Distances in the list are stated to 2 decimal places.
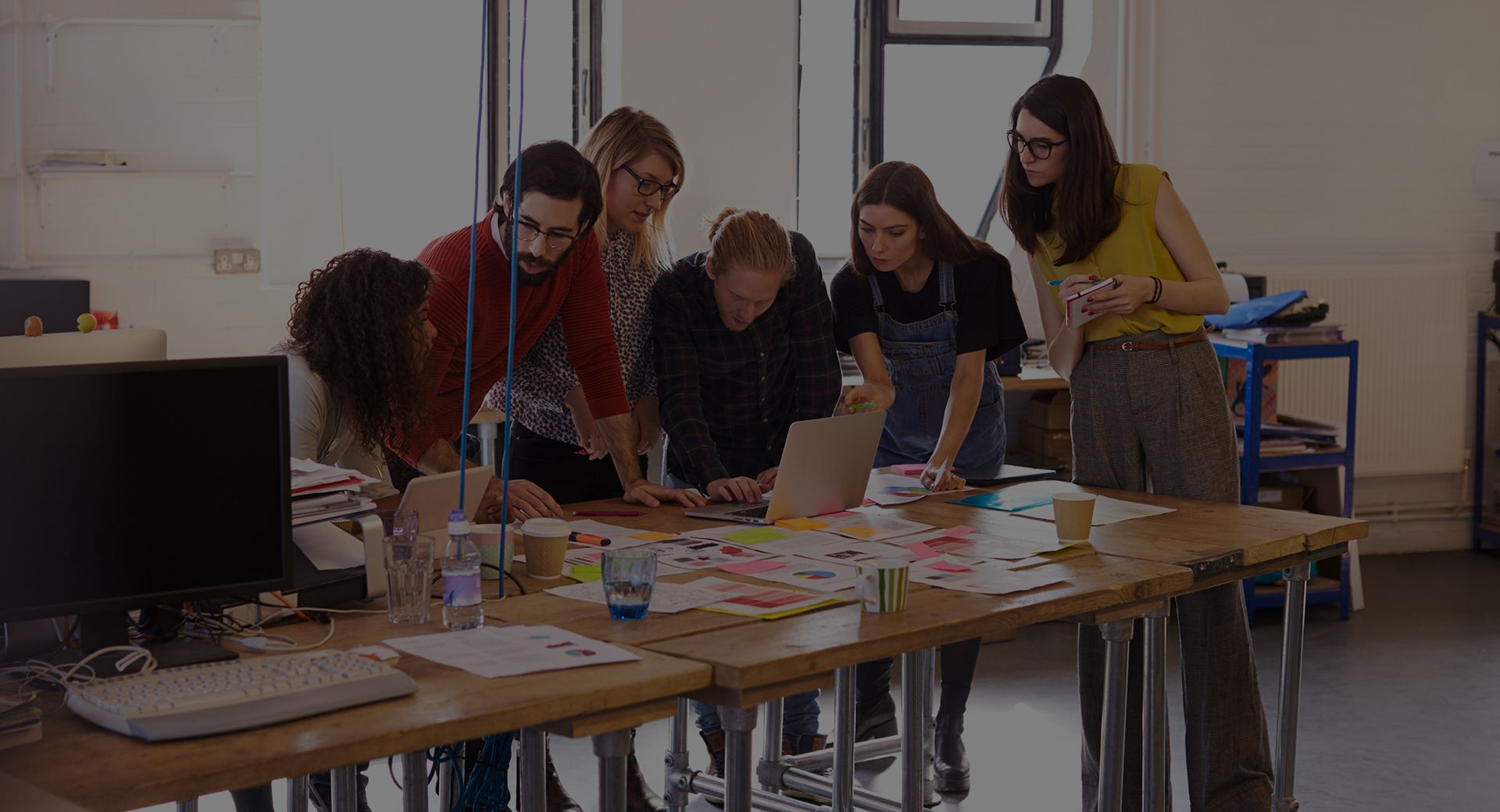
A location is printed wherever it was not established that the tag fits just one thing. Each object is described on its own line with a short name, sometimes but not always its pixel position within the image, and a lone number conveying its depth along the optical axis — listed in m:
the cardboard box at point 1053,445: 5.02
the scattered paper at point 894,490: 2.82
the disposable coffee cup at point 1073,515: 2.35
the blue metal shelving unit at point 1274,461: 4.68
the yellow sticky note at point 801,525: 2.51
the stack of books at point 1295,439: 4.75
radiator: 5.58
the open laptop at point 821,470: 2.48
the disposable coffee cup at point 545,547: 2.10
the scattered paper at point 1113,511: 2.60
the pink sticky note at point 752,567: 2.17
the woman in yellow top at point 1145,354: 2.72
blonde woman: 2.85
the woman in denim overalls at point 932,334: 3.00
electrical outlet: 4.66
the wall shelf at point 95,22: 4.45
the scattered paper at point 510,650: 1.65
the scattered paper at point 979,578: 2.07
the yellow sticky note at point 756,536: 2.40
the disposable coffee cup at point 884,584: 1.91
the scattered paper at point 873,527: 2.46
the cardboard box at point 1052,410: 4.98
